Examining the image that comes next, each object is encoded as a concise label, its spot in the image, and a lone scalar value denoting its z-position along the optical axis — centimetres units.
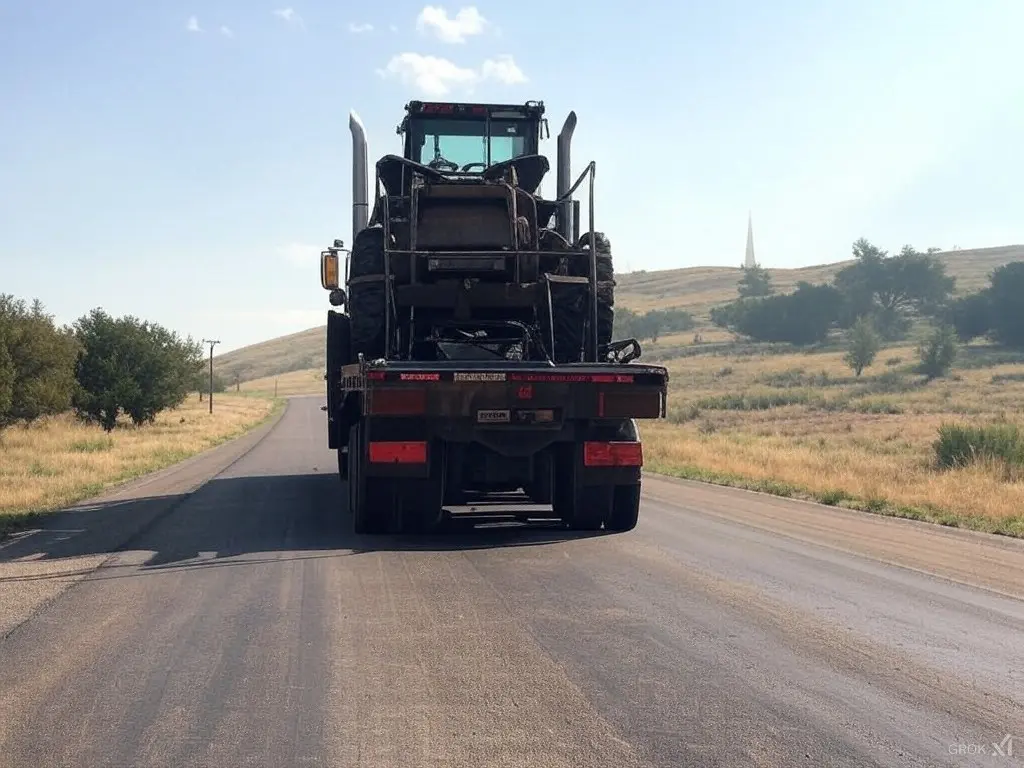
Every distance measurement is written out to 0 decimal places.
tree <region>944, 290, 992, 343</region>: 7394
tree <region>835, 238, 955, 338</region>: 8675
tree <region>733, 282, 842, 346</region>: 8219
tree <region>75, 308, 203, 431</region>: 3775
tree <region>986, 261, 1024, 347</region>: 7150
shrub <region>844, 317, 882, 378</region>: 5944
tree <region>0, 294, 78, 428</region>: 3017
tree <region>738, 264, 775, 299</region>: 11731
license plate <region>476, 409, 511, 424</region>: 970
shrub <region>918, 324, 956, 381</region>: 5703
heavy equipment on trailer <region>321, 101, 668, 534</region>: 973
